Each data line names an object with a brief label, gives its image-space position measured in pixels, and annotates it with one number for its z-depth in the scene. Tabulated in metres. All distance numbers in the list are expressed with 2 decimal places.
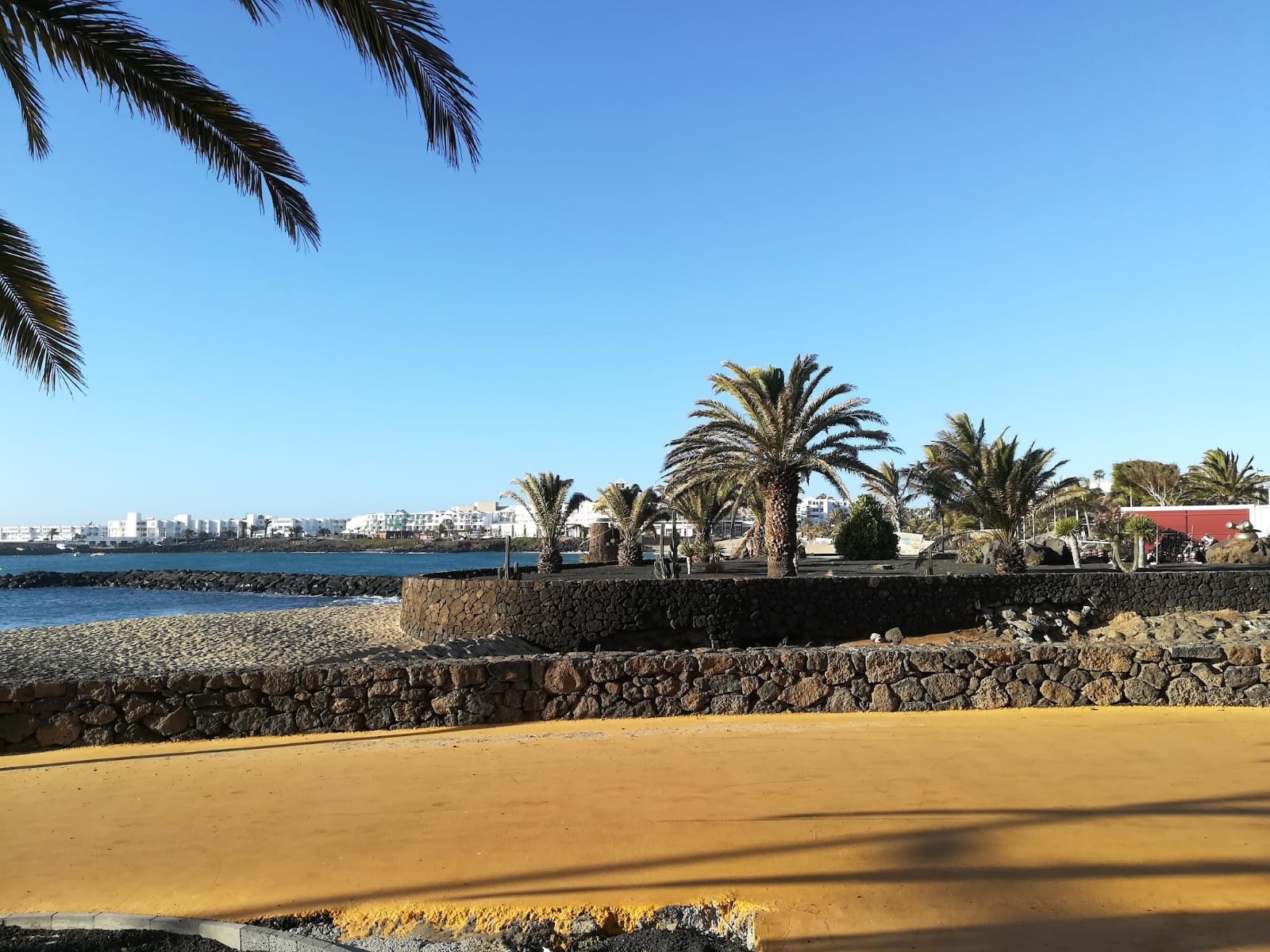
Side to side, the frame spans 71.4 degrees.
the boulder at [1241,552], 29.17
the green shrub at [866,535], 36.50
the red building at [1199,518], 44.12
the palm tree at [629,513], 38.12
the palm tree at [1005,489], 25.25
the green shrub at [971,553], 33.38
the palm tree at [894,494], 41.47
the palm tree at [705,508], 41.34
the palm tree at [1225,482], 60.16
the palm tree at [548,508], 33.72
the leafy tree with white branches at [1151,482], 69.81
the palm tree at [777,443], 24.41
